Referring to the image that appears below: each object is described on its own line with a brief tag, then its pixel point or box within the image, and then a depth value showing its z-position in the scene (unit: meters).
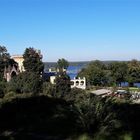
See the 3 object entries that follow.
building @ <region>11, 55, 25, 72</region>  51.29
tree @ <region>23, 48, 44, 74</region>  40.05
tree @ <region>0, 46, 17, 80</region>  42.69
